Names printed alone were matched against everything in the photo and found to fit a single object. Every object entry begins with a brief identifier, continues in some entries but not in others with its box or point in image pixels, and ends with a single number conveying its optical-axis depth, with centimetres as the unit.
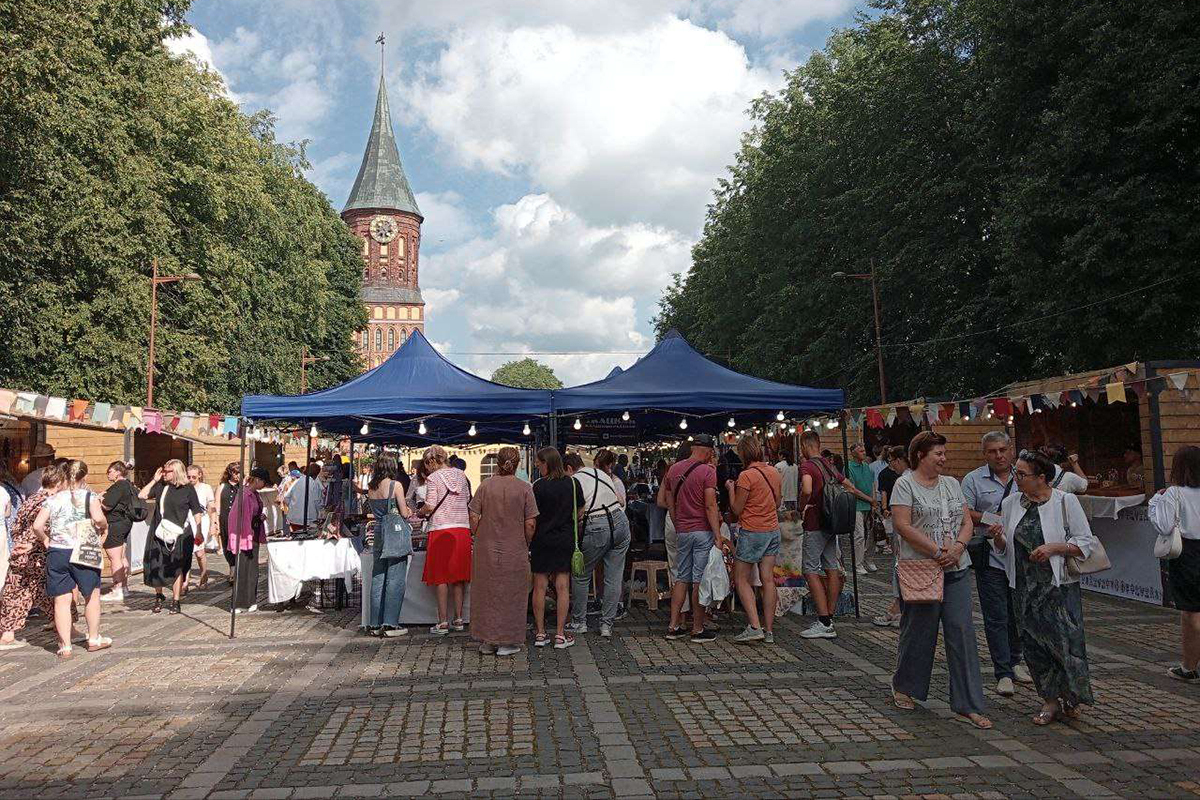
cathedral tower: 9631
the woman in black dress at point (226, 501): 1093
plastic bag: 800
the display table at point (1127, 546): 1008
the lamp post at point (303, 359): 3756
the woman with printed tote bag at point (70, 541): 788
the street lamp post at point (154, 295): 2236
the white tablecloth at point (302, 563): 986
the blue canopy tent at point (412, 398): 1009
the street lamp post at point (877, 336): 2344
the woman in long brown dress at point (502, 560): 775
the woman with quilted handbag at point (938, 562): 551
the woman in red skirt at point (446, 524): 862
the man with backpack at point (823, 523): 817
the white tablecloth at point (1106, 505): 1040
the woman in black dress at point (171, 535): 1048
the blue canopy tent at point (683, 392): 1016
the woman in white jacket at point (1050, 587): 537
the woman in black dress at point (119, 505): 1015
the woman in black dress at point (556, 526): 806
